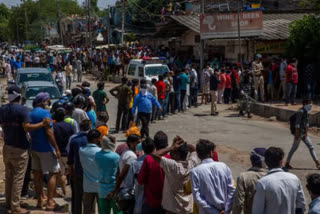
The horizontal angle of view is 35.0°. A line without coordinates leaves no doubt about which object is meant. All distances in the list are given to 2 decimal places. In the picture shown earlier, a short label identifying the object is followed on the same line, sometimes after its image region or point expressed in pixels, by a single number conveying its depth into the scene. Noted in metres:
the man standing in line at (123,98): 15.76
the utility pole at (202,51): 25.41
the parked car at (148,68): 22.33
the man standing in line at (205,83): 22.69
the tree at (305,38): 21.55
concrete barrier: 17.45
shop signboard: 24.00
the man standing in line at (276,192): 5.02
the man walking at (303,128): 11.07
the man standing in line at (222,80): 21.77
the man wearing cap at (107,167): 6.62
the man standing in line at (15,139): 7.50
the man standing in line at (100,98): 14.37
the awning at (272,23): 24.36
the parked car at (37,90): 17.97
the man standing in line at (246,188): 5.48
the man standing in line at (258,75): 21.23
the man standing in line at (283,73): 20.83
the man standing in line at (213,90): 19.86
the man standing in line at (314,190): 4.84
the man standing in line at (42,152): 7.88
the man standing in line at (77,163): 7.38
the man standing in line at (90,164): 6.94
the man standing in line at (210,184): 5.55
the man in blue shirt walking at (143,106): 14.36
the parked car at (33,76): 22.20
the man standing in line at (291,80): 19.59
